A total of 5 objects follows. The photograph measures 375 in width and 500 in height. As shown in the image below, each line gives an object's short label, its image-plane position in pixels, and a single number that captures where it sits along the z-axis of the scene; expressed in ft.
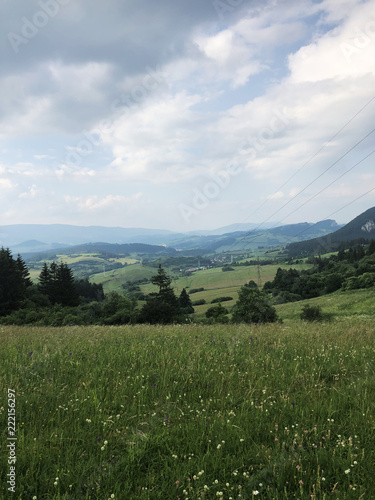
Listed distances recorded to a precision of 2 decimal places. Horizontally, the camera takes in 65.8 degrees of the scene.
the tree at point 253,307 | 134.51
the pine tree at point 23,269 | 281.58
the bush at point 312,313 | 125.86
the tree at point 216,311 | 205.54
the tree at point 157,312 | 162.09
